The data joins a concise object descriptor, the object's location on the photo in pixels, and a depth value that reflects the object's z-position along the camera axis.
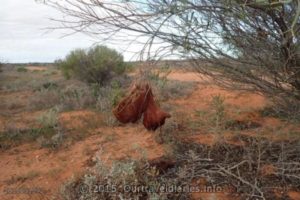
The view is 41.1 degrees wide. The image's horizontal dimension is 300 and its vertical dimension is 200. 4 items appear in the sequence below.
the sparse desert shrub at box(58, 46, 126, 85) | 14.96
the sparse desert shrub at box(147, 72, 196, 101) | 10.87
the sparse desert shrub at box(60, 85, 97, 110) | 10.64
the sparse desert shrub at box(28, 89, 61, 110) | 11.45
